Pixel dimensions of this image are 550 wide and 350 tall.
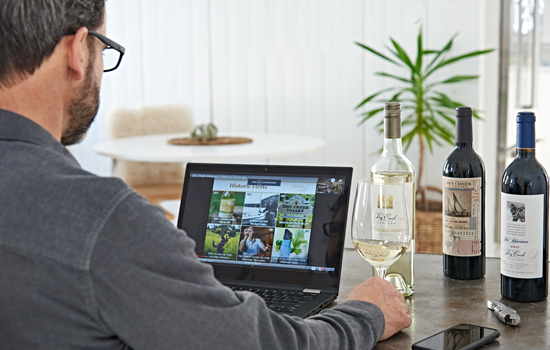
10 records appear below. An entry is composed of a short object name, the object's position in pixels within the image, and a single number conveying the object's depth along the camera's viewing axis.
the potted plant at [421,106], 3.45
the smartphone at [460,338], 0.84
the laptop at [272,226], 1.09
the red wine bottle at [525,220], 0.96
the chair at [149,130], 3.89
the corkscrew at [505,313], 0.91
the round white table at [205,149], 2.87
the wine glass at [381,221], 0.98
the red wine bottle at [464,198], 1.09
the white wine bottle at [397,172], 1.06
